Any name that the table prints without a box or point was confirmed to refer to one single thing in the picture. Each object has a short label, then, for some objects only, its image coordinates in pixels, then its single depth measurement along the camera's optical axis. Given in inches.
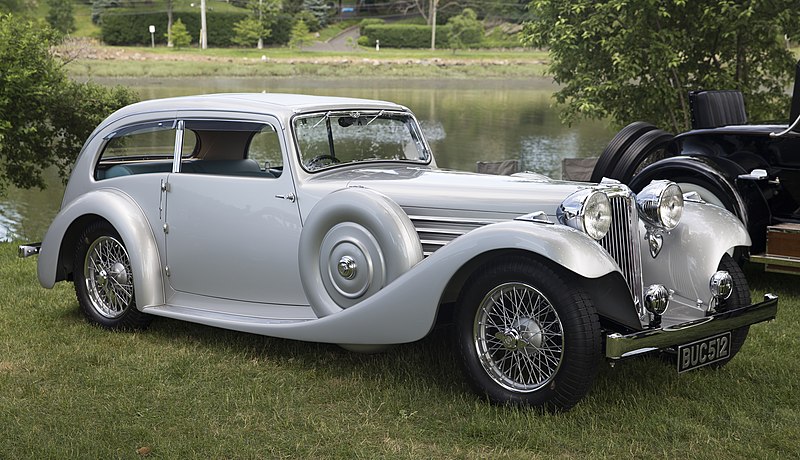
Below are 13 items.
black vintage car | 289.7
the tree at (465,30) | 2891.0
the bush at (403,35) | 3002.0
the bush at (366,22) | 3182.6
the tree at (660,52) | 531.8
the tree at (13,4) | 1352.1
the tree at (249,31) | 2662.4
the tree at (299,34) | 2755.9
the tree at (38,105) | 492.7
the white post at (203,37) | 2561.5
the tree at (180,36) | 2551.7
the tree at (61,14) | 2650.1
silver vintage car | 177.2
